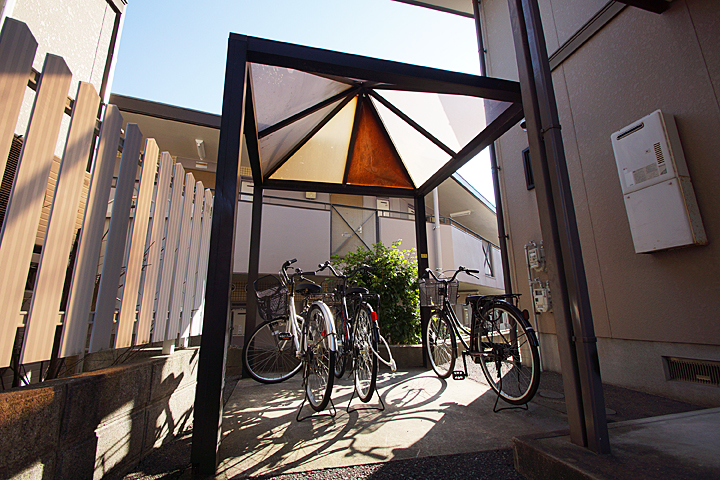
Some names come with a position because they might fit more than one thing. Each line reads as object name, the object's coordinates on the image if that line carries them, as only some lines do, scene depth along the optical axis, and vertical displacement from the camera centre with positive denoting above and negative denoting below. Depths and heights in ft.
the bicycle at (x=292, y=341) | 7.70 -0.78
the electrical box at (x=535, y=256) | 12.43 +2.06
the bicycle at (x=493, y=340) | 7.73 -0.78
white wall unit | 8.06 +3.20
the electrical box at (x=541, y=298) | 12.11 +0.43
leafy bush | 15.02 +1.11
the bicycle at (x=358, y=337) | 7.84 -0.61
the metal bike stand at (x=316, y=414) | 7.46 -2.36
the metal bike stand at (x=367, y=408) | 7.84 -2.33
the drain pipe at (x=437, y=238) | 31.24 +7.05
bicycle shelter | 5.37 +5.69
